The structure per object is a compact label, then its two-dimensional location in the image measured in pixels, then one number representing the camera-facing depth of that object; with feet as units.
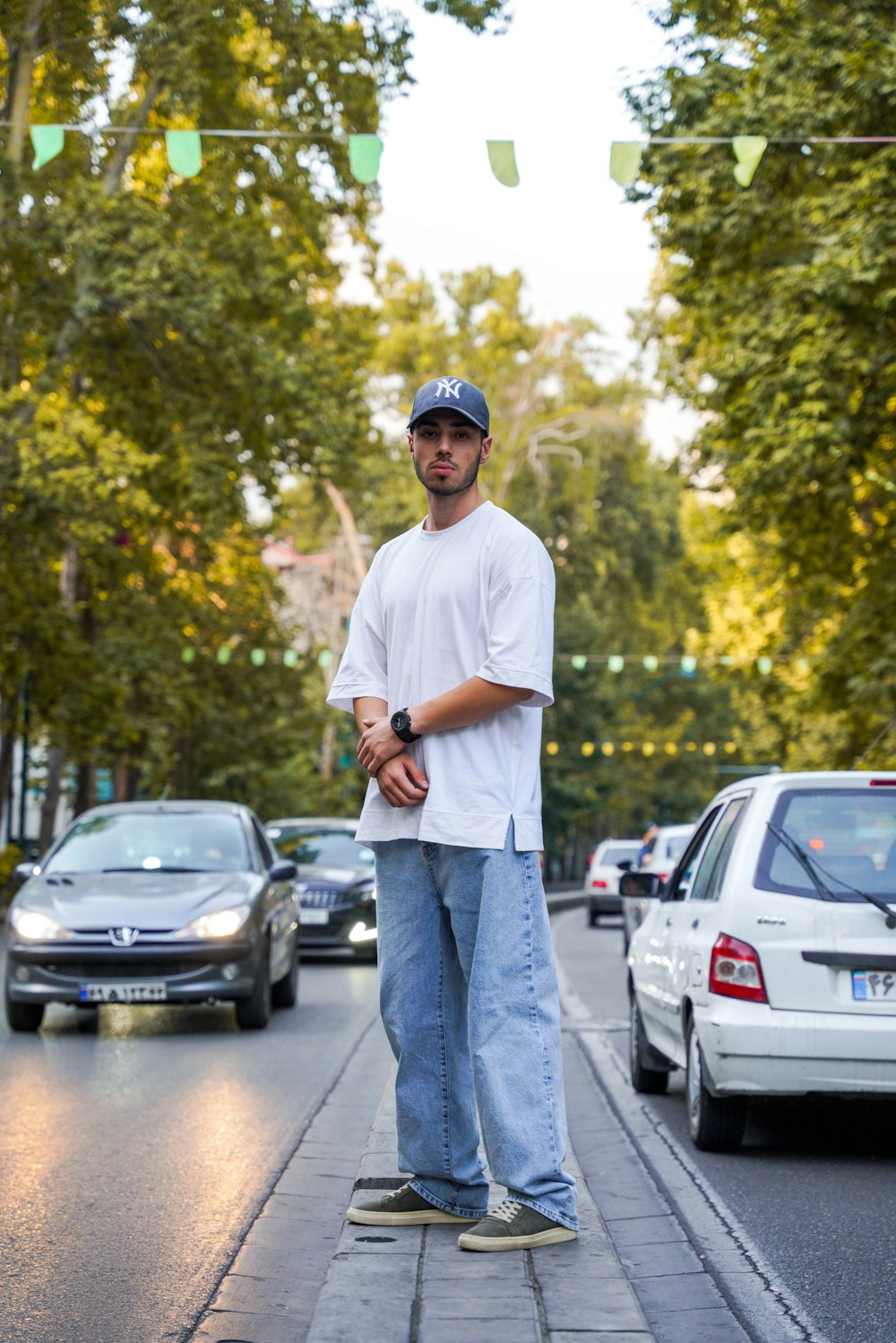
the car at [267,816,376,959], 62.39
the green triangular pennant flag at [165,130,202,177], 52.44
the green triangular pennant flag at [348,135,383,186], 49.67
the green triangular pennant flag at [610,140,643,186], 48.93
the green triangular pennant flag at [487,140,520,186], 46.85
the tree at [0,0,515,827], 78.79
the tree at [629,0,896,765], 60.34
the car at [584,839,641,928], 109.91
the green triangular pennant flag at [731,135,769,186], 52.57
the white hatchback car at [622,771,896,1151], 23.32
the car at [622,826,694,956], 66.18
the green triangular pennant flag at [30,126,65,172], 54.80
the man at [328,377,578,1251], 15.74
